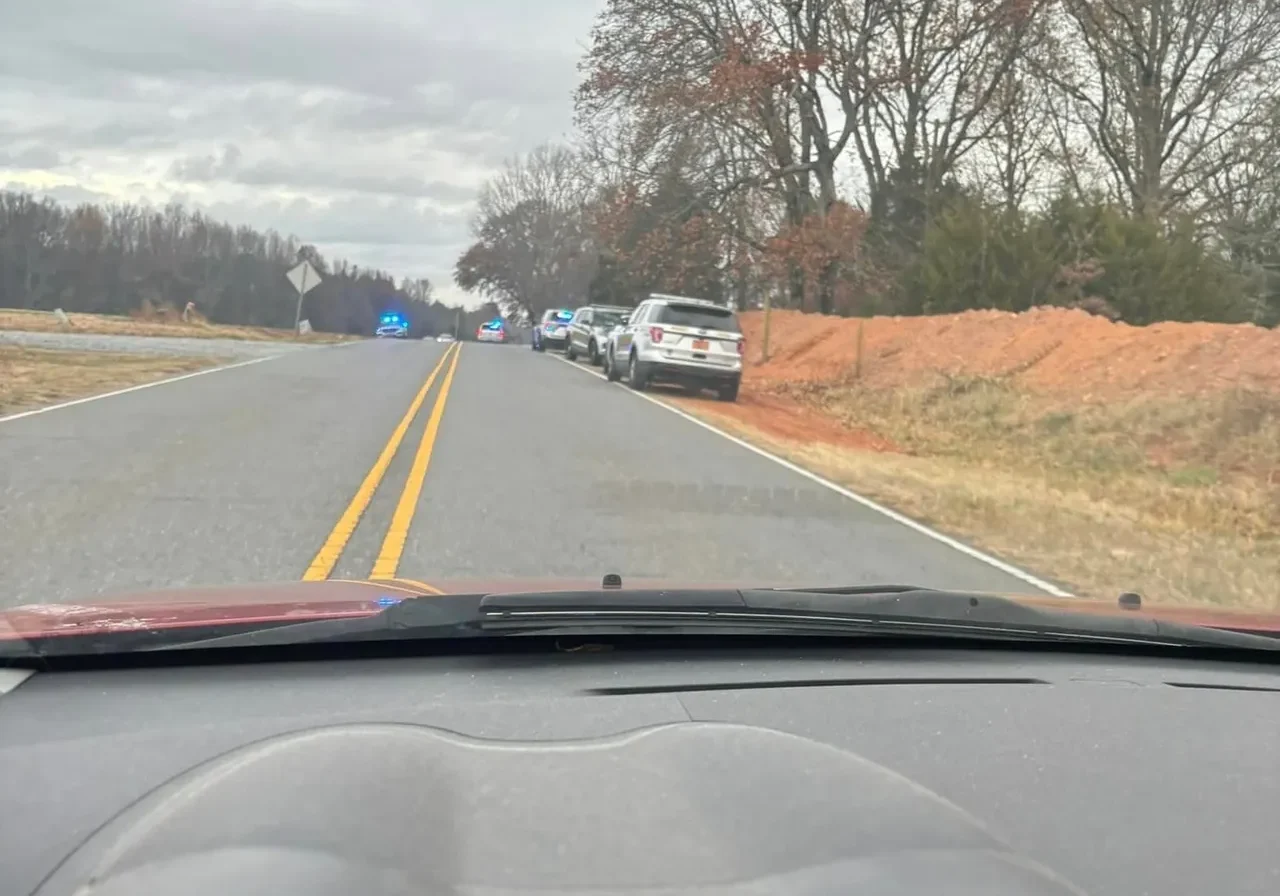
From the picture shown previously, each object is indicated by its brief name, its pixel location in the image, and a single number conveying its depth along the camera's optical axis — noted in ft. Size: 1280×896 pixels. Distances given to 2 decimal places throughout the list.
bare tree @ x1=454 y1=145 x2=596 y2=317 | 311.27
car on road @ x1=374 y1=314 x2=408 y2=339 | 279.49
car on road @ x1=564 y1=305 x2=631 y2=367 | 116.37
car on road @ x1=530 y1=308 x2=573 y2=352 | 151.74
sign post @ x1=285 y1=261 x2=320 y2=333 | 147.54
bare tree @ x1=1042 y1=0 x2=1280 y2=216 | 127.34
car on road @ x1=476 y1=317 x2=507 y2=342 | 224.53
